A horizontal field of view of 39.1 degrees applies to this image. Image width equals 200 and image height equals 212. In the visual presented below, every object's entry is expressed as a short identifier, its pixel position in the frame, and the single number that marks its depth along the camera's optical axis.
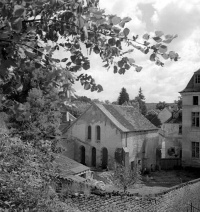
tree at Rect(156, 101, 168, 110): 105.78
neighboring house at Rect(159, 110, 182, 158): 43.66
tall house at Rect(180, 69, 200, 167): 32.75
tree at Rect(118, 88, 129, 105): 90.19
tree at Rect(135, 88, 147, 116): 91.06
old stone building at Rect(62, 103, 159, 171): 30.88
